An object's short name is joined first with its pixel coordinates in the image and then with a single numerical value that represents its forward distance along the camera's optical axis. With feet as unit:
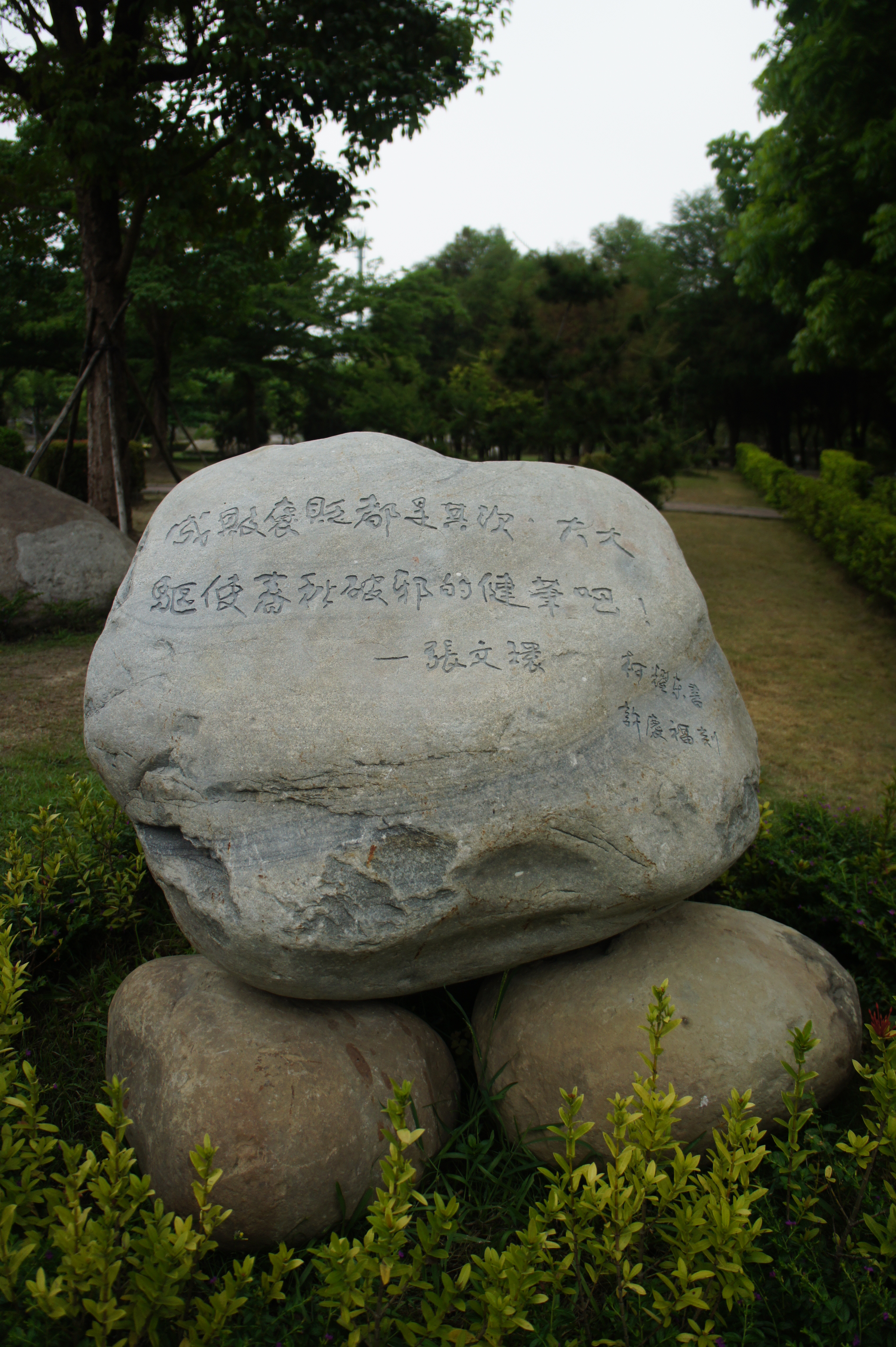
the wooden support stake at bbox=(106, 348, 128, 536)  28.84
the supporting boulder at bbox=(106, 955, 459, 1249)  7.22
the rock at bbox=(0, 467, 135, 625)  22.49
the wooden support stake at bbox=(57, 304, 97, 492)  28.78
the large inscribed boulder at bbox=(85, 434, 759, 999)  7.52
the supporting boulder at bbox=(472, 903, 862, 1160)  7.97
